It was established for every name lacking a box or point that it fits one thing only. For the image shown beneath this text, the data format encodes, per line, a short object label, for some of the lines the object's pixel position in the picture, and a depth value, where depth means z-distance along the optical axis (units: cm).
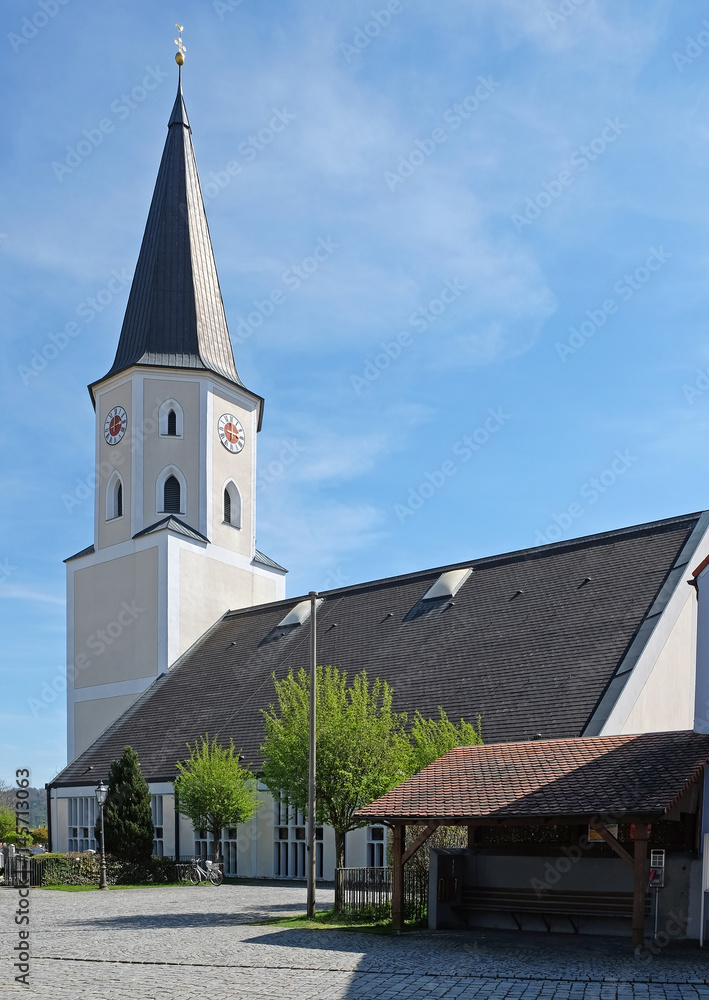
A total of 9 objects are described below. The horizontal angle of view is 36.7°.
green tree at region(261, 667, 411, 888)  2275
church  2902
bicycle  3216
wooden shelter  1641
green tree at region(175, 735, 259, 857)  3148
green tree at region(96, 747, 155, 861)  3372
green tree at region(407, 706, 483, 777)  2431
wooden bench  1817
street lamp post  3127
